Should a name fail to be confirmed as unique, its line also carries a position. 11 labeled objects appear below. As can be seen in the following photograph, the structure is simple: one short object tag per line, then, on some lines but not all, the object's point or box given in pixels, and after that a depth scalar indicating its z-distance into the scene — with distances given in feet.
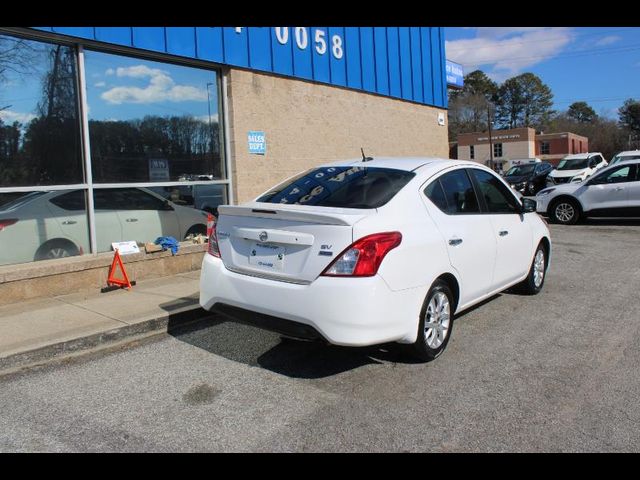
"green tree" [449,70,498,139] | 334.24
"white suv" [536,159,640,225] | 45.39
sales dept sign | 30.79
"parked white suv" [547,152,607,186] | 80.06
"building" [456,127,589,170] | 256.73
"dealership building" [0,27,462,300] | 22.39
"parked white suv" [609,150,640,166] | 57.77
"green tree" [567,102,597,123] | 450.30
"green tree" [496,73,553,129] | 376.27
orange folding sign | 22.93
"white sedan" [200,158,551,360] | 12.91
